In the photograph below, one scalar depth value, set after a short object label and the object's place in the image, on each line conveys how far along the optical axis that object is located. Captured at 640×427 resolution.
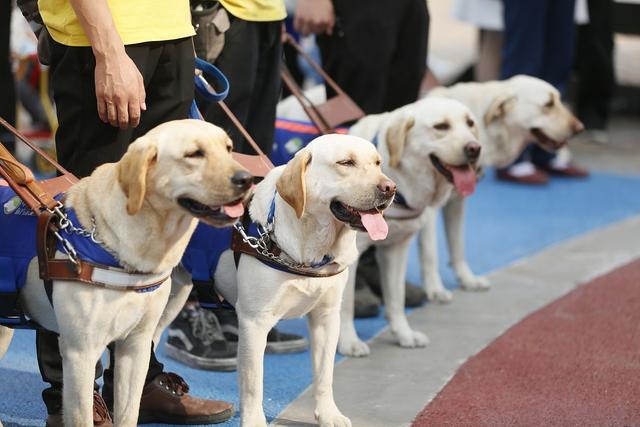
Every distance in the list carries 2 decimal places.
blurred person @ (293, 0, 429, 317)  10.37
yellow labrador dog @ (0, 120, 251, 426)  5.98
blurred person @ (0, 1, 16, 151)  12.11
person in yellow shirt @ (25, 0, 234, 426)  6.57
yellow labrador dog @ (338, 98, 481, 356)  9.43
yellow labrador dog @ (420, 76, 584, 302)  11.59
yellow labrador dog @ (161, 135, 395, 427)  7.04
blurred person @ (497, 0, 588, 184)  15.94
